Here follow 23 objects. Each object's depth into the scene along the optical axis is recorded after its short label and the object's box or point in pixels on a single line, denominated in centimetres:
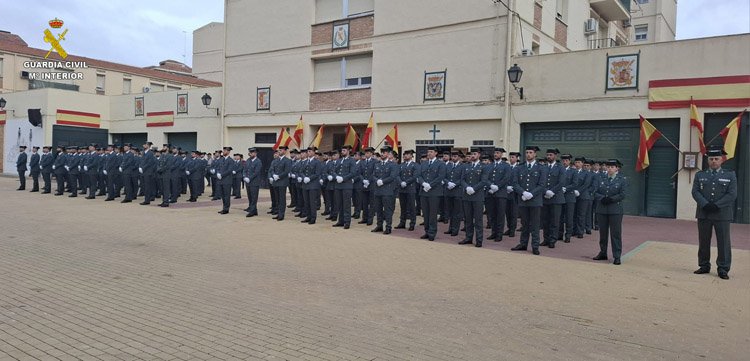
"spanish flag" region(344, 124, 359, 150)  1995
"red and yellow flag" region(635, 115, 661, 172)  1468
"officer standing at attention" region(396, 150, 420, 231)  1239
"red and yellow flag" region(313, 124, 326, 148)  2111
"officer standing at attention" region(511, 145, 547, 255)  950
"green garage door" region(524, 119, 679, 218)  1502
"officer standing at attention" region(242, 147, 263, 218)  1427
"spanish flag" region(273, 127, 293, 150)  2222
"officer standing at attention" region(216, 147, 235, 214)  1479
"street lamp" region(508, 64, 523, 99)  1564
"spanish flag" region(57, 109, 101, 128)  2961
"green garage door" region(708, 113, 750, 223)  1380
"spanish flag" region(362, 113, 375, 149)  1971
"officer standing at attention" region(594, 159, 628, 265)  860
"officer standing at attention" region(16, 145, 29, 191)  2062
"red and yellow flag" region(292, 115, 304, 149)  2181
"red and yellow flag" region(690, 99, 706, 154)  1405
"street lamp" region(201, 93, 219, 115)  2458
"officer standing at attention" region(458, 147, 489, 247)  1017
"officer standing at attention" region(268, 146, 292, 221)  1375
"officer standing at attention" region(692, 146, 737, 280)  775
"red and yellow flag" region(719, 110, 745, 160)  1347
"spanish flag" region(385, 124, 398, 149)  1907
